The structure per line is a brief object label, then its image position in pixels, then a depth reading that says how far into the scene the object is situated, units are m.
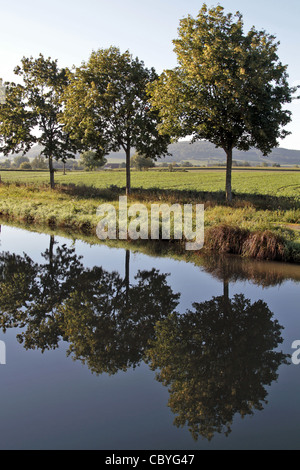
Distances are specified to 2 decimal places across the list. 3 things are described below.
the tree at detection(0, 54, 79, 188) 33.88
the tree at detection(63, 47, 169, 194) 28.27
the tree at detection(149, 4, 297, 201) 23.17
